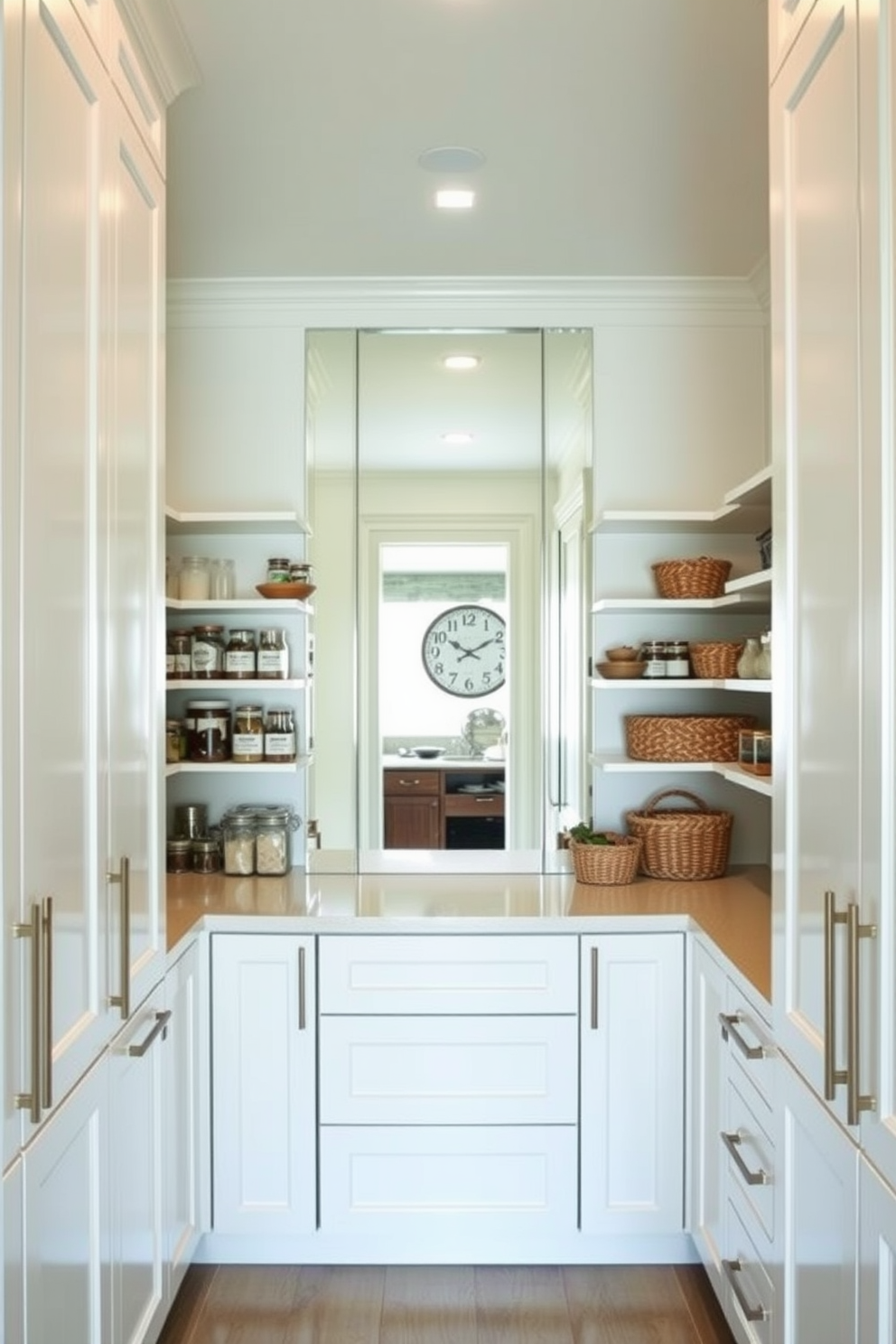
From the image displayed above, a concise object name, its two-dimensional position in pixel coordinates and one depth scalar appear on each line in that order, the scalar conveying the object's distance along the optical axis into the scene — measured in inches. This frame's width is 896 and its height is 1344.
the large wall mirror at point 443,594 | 128.3
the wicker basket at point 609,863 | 115.3
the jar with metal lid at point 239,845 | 119.9
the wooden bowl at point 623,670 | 120.9
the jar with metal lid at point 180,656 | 121.2
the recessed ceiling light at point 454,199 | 102.3
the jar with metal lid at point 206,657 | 120.3
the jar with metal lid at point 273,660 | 121.6
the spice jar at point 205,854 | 121.8
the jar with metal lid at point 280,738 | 121.6
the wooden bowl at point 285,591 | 120.8
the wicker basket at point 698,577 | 120.3
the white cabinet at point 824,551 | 50.2
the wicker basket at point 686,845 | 118.4
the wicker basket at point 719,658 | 117.6
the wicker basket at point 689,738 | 119.8
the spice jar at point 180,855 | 122.0
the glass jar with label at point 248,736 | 120.2
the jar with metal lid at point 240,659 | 120.8
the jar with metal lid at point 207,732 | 121.3
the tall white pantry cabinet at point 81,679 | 49.7
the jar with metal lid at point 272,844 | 120.5
